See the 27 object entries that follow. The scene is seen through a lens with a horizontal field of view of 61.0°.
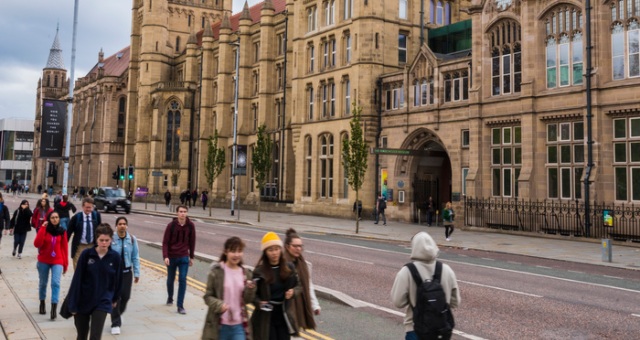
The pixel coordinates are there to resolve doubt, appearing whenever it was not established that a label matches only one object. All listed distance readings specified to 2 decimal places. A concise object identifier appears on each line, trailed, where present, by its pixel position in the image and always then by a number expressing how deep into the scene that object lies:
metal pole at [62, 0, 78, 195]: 21.20
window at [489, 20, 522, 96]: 26.38
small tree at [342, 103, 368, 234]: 27.31
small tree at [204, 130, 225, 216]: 40.97
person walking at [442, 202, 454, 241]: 22.46
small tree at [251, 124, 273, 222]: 34.84
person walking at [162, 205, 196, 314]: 9.03
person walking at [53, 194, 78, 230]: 14.24
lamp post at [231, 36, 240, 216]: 38.66
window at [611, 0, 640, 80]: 22.03
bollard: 16.41
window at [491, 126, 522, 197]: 26.03
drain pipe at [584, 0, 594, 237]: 22.23
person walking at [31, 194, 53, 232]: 15.58
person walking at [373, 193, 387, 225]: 31.16
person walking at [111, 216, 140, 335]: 7.45
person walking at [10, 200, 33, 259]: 14.84
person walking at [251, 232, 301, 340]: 4.99
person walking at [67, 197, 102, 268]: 9.73
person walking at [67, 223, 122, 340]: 5.79
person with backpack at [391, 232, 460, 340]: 4.45
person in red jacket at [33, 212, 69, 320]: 8.57
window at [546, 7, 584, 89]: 23.89
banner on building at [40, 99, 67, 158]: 18.95
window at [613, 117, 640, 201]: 21.70
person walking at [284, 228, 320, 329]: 5.25
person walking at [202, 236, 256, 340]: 4.95
